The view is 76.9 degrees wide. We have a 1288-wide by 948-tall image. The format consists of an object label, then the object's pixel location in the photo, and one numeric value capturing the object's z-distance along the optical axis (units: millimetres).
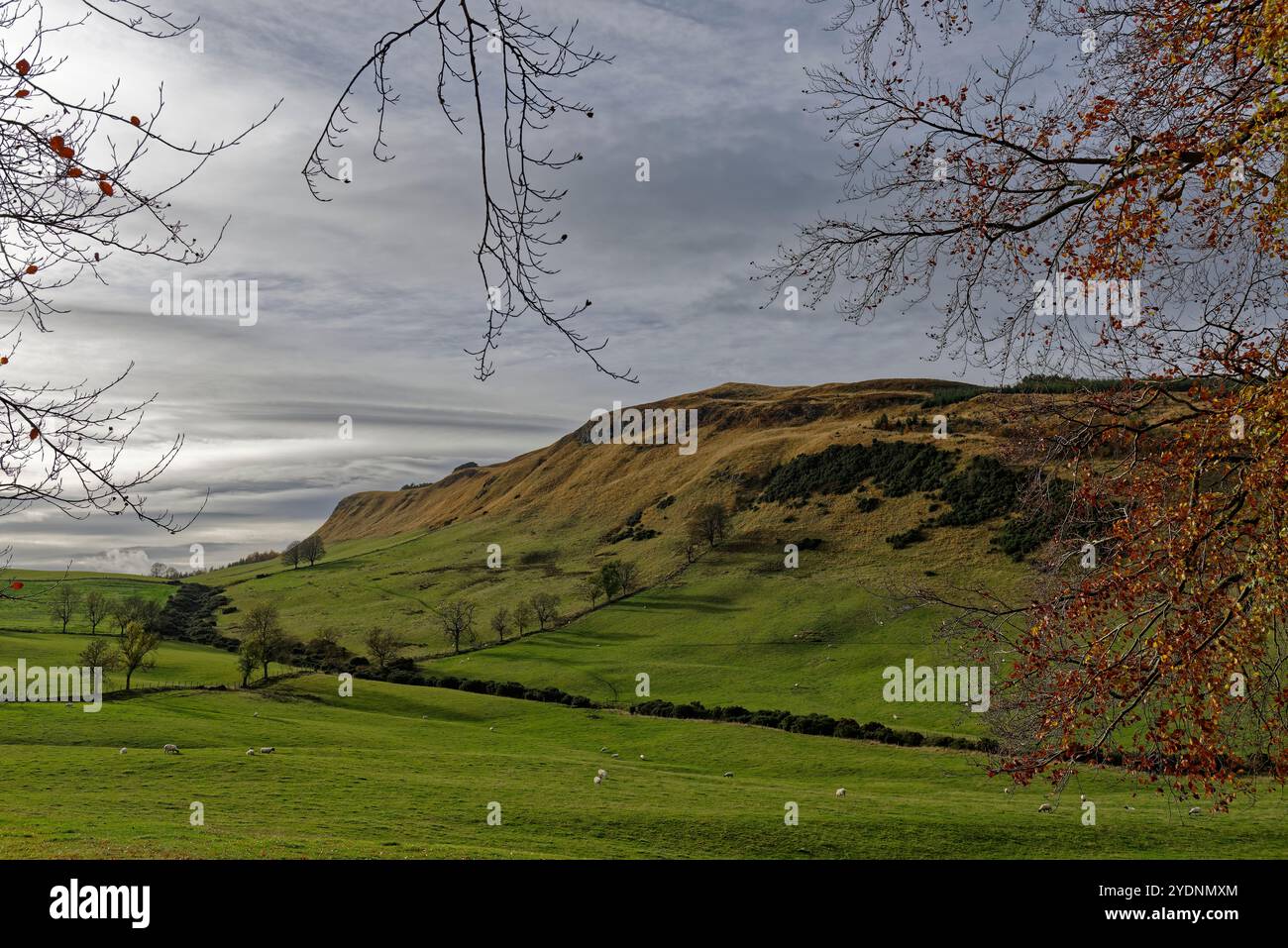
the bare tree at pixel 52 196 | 6082
